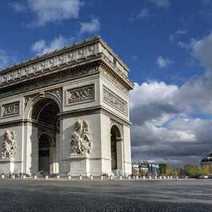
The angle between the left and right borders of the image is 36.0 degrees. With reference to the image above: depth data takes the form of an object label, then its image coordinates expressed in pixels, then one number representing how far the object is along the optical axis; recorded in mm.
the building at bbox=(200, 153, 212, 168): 143050
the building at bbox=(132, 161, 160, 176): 138825
